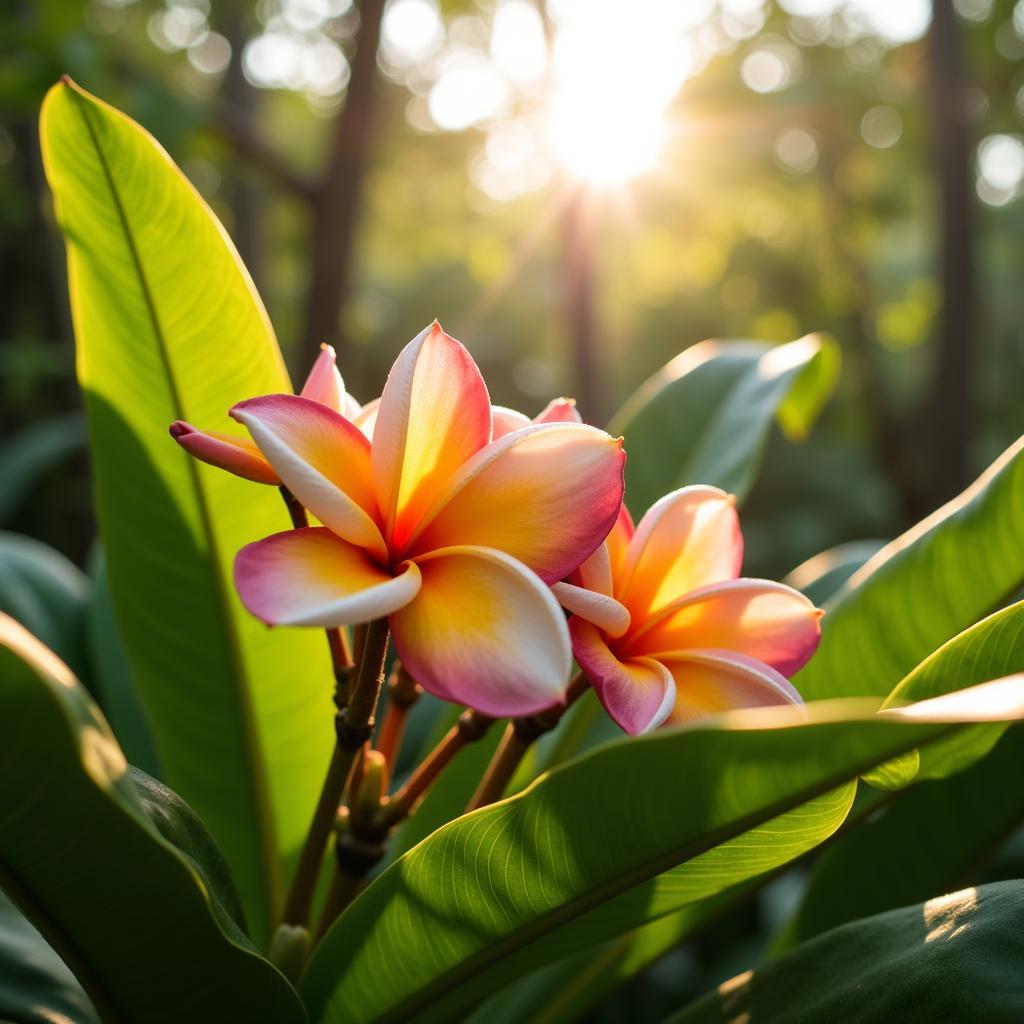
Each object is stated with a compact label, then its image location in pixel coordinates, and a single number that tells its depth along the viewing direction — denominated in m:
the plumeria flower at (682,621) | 0.26
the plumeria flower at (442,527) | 0.24
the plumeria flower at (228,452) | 0.27
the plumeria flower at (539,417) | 0.28
